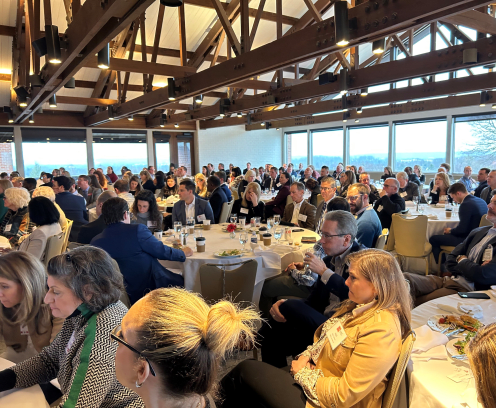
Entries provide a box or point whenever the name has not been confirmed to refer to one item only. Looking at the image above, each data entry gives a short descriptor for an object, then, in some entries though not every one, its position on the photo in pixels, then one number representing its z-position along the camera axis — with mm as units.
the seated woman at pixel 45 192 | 4773
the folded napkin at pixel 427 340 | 1688
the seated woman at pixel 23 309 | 1856
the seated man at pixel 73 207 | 5602
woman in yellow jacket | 1485
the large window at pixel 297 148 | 18062
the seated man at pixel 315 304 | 2414
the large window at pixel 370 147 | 14727
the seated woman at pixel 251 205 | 5441
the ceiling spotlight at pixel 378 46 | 4781
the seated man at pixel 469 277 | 2713
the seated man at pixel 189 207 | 5047
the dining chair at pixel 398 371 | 1471
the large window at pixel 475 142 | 11758
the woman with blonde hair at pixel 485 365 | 868
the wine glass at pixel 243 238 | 3817
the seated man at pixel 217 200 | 6133
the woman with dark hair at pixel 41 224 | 3697
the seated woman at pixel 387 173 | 10689
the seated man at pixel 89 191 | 8014
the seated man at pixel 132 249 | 2980
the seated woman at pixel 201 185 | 7531
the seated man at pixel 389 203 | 5305
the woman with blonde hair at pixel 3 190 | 5691
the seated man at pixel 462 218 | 4750
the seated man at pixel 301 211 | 5086
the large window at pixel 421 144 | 13094
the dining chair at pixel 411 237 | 4734
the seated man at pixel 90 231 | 4109
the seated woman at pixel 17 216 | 4543
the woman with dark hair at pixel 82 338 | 1407
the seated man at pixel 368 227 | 3680
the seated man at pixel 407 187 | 7594
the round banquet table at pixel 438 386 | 1362
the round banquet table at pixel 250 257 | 3467
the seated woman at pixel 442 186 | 6935
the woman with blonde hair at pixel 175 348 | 970
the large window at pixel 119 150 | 15055
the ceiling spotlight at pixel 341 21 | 3652
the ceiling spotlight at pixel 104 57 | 4680
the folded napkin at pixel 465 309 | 1990
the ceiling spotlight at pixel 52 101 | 7977
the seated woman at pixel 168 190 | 8867
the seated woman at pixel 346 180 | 7470
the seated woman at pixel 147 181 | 9194
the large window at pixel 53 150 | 13633
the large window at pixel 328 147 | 16375
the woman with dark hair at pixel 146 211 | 4508
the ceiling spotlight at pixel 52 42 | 4242
